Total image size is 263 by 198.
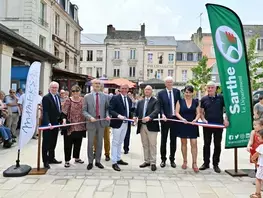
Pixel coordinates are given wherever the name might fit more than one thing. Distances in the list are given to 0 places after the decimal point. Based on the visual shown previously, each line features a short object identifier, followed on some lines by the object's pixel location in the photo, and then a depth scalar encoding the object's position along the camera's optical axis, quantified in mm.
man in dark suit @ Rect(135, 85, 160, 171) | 4481
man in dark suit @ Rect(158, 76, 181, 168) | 4618
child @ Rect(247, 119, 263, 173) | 3643
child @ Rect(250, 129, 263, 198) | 3320
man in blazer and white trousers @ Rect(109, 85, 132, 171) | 4487
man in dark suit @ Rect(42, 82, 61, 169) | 4454
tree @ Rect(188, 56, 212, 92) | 23203
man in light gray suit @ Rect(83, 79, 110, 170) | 4454
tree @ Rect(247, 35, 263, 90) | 16859
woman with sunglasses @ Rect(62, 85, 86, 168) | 4505
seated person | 5729
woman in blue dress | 4451
